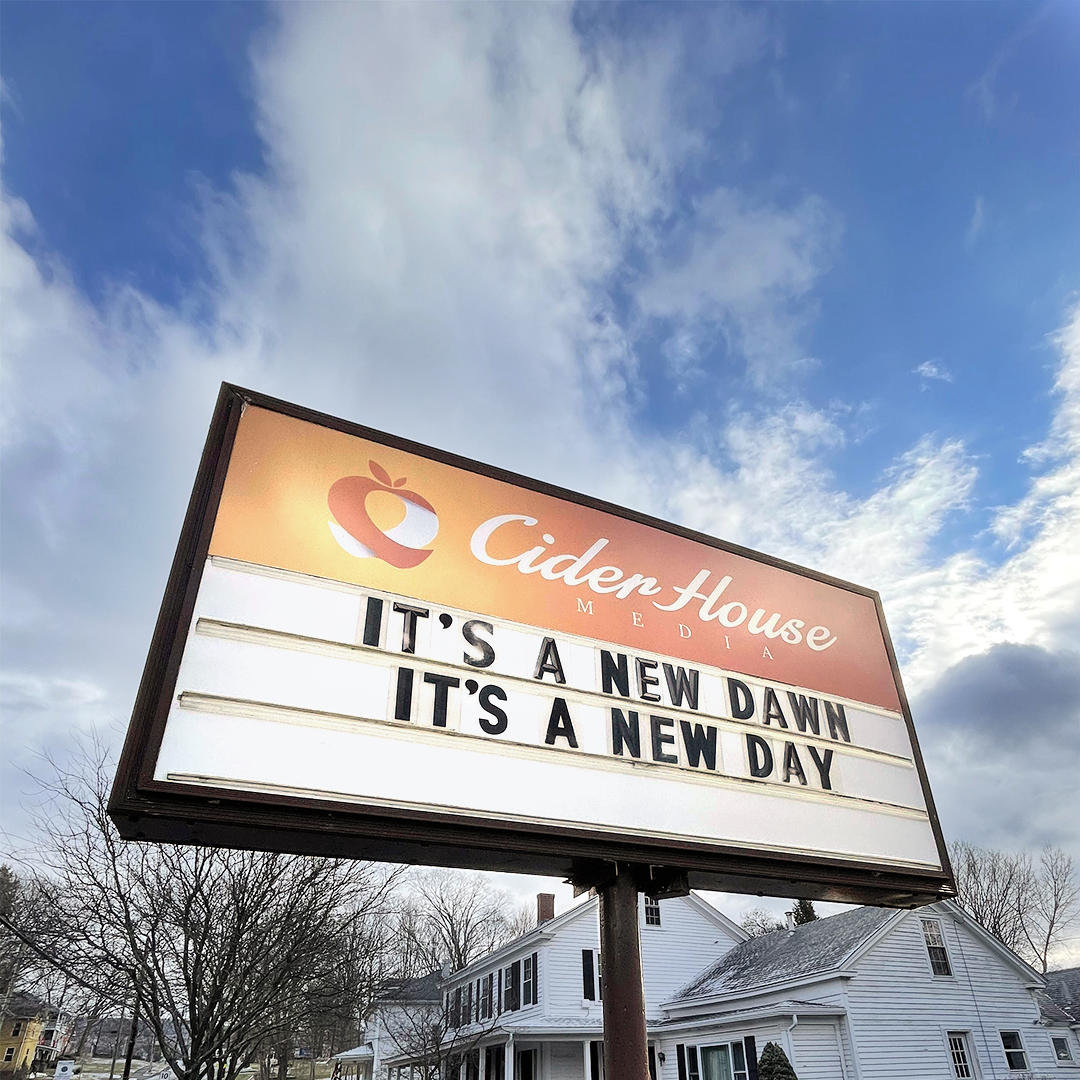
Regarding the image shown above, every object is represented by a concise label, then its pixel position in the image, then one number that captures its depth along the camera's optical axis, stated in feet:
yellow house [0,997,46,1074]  168.35
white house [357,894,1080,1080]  62.54
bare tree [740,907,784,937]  183.82
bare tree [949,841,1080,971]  147.13
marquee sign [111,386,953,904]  13.88
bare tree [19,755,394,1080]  33.88
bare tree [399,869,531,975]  134.92
